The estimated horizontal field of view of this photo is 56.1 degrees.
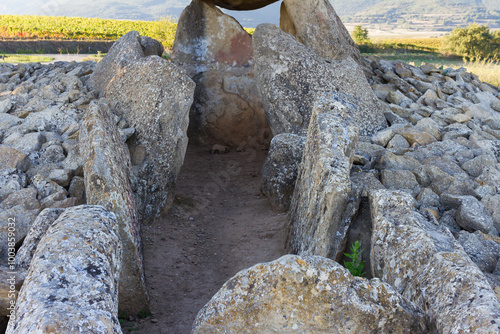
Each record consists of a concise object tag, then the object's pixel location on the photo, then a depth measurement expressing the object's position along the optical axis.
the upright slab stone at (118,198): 4.34
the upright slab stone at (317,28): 9.10
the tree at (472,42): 29.00
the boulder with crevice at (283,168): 6.74
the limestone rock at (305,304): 2.87
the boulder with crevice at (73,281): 2.48
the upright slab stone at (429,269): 2.80
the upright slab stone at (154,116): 6.33
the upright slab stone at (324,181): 4.43
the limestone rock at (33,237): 4.05
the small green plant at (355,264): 4.11
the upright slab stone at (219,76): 9.67
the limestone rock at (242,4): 9.64
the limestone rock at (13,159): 6.04
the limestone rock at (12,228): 4.64
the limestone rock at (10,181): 5.64
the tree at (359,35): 34.78
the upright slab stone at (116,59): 8.23
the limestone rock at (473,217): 5.00
